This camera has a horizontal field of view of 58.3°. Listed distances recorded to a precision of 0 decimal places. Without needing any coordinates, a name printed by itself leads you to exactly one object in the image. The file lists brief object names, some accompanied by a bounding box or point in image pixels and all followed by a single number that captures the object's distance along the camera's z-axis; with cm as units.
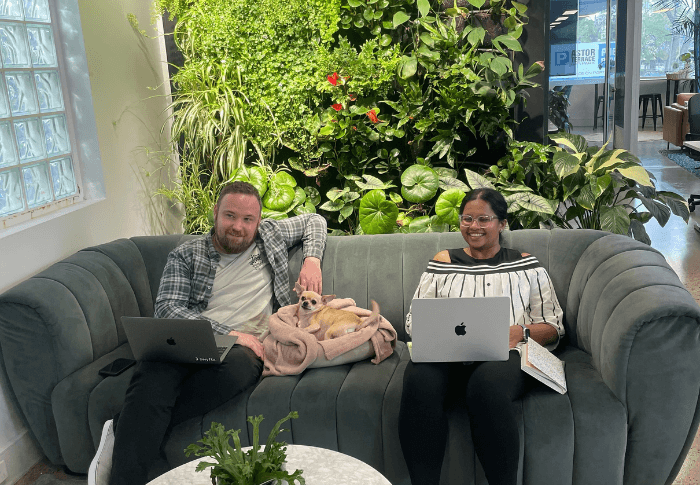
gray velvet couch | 199
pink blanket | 235
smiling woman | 193
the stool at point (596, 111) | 533
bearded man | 213
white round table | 156
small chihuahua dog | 240
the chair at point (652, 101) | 1024
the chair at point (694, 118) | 755
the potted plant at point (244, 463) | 137
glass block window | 275
